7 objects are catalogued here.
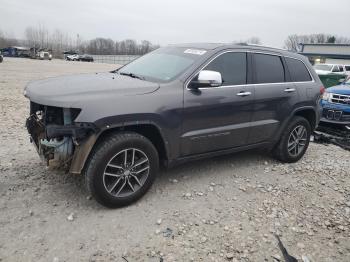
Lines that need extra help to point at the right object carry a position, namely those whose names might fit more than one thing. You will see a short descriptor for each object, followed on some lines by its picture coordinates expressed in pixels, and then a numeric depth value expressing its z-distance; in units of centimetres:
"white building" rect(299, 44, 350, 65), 4500
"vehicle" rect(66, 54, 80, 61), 6288
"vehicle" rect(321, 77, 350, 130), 755
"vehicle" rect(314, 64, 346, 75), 1901
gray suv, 331
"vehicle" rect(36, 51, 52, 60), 5725
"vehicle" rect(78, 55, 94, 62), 6262
